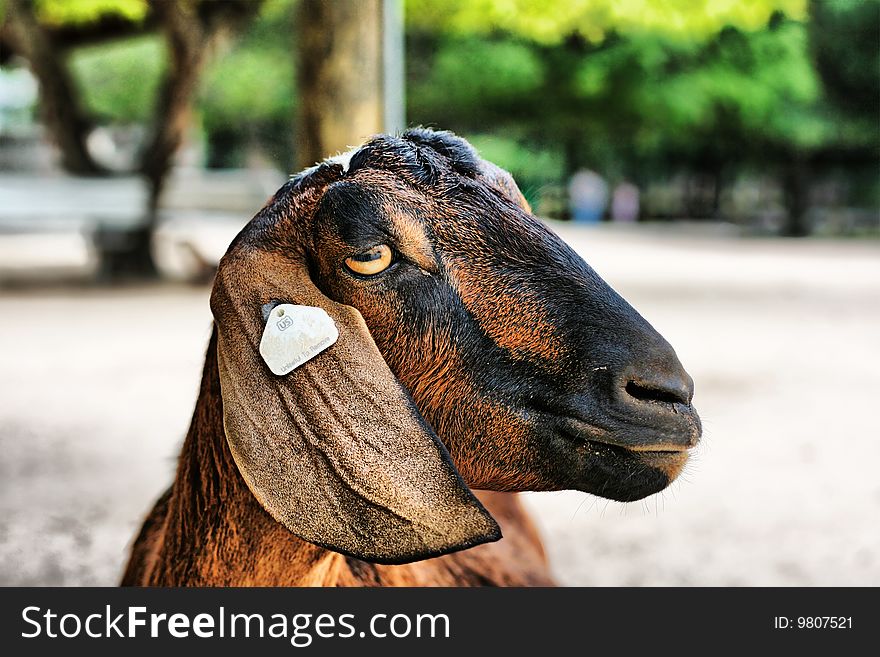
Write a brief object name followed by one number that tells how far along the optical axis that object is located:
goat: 1.59
